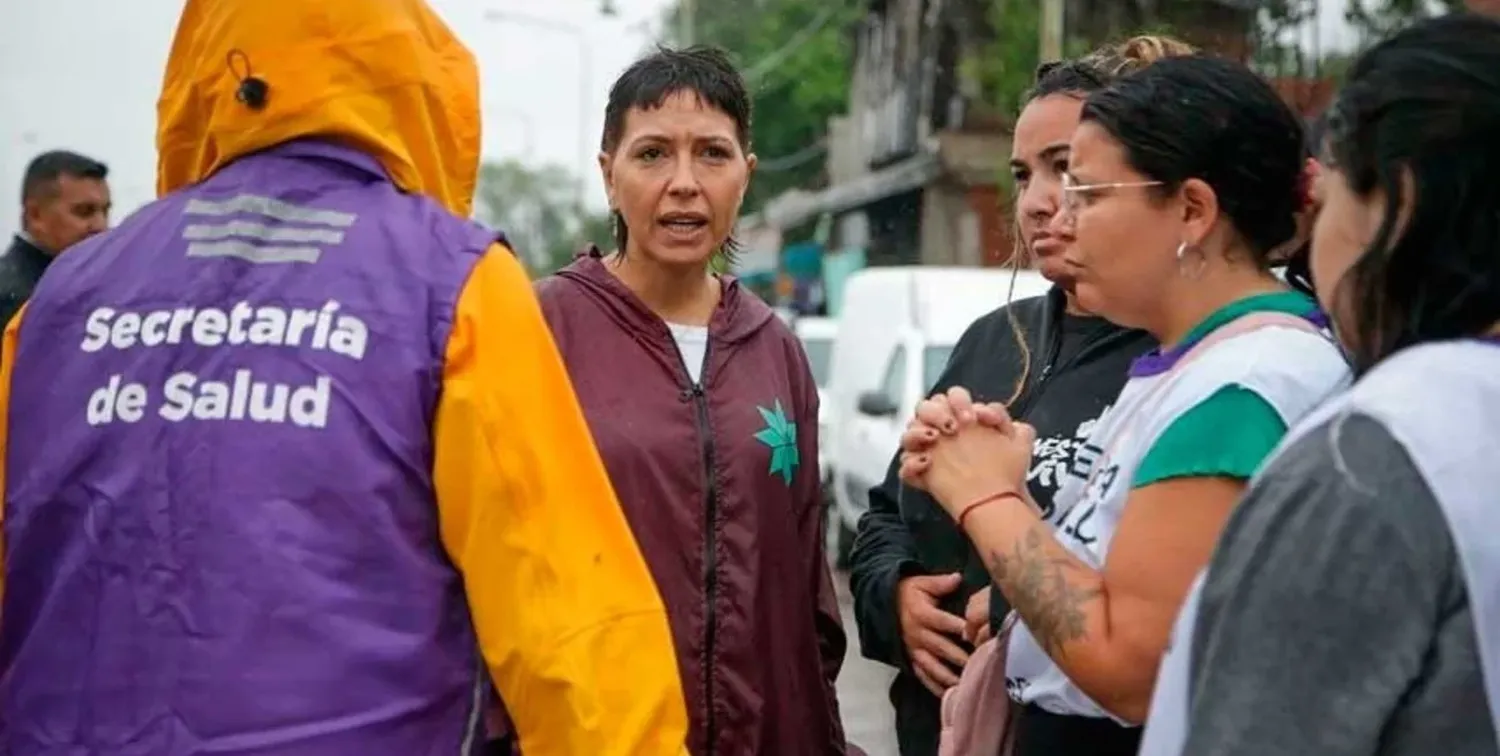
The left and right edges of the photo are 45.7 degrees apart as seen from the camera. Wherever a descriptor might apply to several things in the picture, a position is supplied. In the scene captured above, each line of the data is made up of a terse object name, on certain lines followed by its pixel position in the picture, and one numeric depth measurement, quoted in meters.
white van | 11.55
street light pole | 47.71
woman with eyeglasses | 2.03
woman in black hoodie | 2.87
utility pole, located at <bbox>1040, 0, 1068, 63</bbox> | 17.50
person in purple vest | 2.04
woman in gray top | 1.48
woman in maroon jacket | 3.16
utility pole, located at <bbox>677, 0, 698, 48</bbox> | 33.97
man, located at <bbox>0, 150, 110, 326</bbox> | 5.97
